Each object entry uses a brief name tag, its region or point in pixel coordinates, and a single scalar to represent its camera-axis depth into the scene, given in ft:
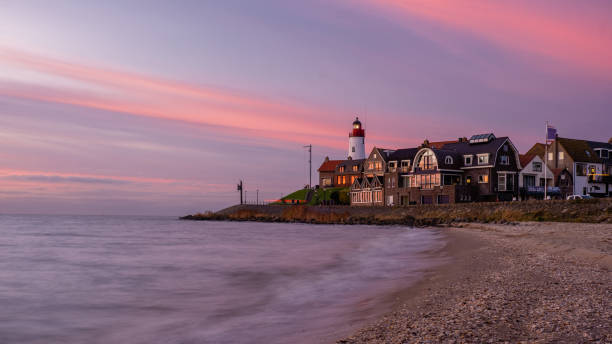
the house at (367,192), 277.44
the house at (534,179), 214.48
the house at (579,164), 241.76
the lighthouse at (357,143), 371.35
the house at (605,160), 247.09
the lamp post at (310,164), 360.44
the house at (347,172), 340.39
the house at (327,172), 371.41
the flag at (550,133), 177.68
